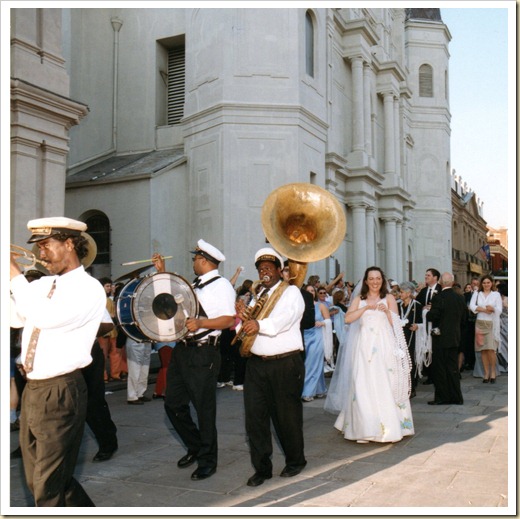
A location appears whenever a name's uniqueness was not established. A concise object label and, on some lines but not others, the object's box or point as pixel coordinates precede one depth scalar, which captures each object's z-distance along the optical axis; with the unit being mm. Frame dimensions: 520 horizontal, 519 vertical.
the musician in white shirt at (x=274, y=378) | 5695
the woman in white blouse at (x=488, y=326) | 12555
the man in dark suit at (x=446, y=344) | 9742
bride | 7168
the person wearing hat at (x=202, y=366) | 5879
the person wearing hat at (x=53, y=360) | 3789
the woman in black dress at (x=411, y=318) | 11031
